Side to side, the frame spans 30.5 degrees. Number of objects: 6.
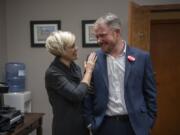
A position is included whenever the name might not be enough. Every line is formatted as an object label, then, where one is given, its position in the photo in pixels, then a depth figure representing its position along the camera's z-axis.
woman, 2.23
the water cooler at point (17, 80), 4.23
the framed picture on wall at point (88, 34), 4.32
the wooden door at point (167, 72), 4.97
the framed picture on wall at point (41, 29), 4.40
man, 2.12
